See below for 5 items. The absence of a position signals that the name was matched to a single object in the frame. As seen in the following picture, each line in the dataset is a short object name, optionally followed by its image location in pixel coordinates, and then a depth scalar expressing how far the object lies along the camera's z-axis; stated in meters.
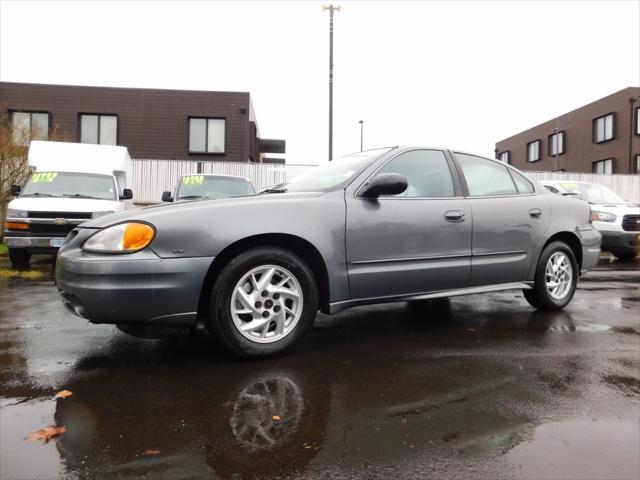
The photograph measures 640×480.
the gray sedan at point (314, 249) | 3.20
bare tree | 11.95
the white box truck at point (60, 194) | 8.12
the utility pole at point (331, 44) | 15.40
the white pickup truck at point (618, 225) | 10.41
